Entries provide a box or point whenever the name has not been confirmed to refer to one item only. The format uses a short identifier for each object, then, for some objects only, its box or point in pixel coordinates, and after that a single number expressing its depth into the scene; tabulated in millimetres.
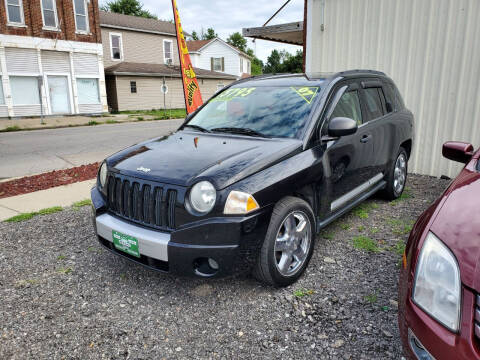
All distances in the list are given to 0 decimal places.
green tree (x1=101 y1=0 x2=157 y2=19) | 47625
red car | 1555
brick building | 20156
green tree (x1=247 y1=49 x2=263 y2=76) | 62525
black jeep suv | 2672
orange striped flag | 8734
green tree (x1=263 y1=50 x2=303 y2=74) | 43350
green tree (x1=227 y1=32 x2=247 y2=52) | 65944
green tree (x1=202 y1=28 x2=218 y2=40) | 66062
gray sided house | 27531
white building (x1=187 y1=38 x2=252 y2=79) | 38094
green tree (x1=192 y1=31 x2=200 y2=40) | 64619
